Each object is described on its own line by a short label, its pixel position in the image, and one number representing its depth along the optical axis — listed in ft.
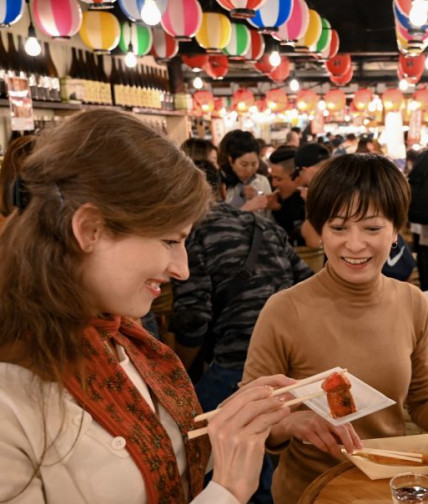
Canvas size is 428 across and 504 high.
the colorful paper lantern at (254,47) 25.52
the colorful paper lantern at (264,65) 33.40
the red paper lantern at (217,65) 31.71
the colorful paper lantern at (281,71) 35.19
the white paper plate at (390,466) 5.40
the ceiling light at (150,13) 15.70
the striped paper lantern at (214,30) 20.36
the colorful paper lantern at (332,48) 28.07
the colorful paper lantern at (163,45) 23.67
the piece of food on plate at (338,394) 5.32
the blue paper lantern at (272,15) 17.22
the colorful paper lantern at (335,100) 54.48
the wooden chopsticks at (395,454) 5.38
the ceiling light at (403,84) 46.86
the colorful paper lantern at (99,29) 17.79
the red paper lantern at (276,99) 55.11
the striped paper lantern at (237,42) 23.29
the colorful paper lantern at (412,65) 32.04
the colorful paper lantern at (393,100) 50.52
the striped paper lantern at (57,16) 15.25
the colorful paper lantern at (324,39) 25.77
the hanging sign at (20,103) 16.03
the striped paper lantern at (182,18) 17.16
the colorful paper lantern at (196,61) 31.53
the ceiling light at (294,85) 48.70
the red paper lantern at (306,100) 55.77
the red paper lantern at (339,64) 34.94
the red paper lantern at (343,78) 36.37
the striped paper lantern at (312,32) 22.30
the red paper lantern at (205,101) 49.62
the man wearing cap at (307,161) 15.20
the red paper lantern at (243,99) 55.57
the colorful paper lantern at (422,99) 53.72
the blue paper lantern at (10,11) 12.98
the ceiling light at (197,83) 42.70
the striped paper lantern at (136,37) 21.07
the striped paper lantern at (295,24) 19.15
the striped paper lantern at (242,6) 14.94
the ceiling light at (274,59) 29.25
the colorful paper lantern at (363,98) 55.01
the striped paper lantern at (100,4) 13.91
